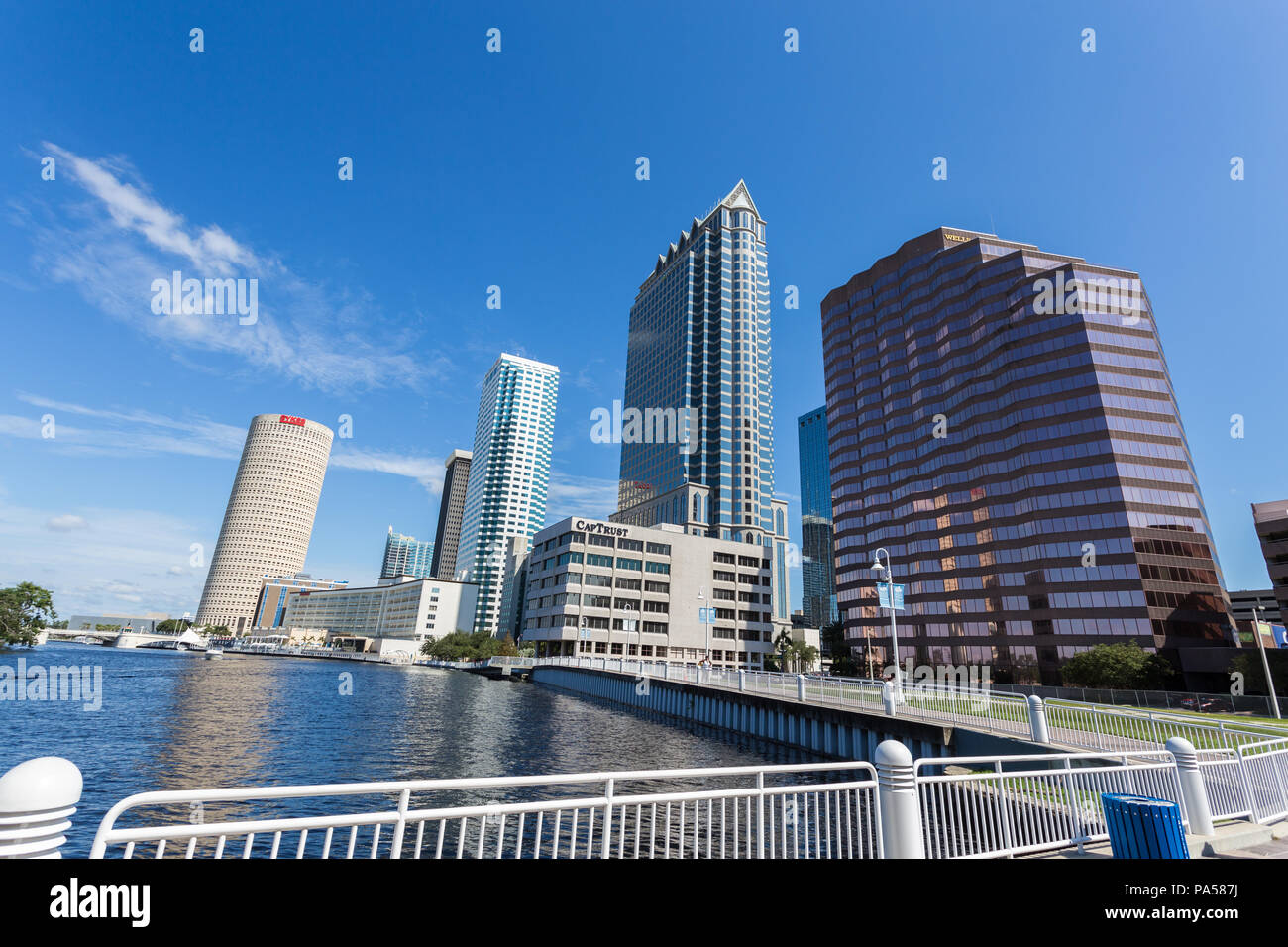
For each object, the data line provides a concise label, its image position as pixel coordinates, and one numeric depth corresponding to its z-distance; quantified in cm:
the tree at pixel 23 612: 9812
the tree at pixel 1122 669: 5197
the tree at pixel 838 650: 9781
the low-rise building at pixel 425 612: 17825
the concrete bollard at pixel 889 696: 2555
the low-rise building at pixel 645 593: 10188
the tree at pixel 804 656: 9944
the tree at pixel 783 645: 10050
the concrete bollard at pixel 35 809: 316
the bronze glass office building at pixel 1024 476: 7344
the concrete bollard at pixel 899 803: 680
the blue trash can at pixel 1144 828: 659
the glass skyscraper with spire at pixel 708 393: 13950
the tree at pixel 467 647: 11862
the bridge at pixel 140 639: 16225
